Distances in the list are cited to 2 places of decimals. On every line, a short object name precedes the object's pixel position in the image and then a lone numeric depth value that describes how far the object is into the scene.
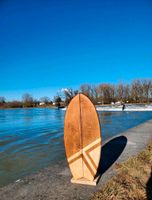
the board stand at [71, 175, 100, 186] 2.94
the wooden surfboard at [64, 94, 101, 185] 2.97
